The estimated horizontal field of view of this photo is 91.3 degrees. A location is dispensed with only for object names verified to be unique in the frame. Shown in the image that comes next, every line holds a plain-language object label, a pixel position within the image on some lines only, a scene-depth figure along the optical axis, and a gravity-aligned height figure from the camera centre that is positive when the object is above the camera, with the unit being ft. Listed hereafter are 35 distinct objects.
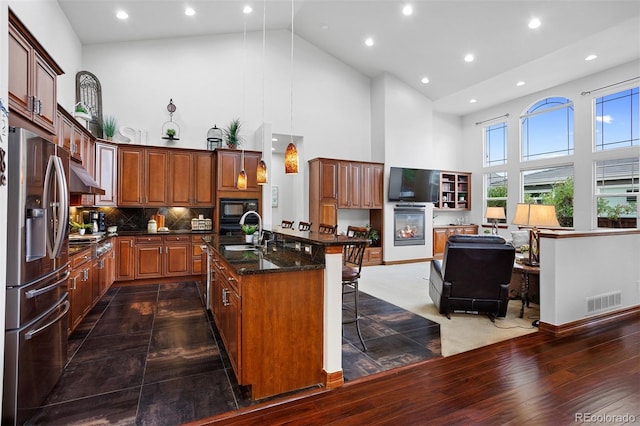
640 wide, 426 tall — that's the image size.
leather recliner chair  11.77 -2.28
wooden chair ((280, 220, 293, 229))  17.87 -0.58
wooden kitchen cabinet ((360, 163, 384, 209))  24.98 +2.35
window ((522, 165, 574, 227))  24.06 +2.19
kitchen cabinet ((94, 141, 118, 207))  16.99 +2.36
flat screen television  25.50 +2.51
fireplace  26.00 -0.96
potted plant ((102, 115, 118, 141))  18.11 +5.10
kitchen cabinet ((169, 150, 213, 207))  19.35 +2.24
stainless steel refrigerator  6.08 -1.22
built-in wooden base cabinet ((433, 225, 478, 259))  28.53 -1.70
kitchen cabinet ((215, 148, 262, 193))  19.60 +2.92
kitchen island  7.16 -2.53
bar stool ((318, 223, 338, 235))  12.87 -0.60
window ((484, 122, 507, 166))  28.99 +6.74
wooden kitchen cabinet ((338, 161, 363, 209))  23.97 +2.32
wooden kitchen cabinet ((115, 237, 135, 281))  17.39 -2.51
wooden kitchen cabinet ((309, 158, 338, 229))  23.24 +1.73
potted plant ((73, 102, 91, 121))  15.09 +4.87
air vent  11.78 -3.34
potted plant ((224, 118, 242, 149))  20.18 +5.34
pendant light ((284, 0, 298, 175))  10.16 +1.82
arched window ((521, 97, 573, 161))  24.20 +7.00
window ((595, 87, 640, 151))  20.77 +6.57
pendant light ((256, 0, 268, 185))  12.25 +1.58
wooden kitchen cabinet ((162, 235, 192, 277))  18.41 -2.48
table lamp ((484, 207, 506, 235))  22.95 +0.16
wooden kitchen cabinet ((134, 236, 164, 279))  17.80 -2.47
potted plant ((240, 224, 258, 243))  12.31 -0.75
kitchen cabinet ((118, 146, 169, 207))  18.31 +2.26
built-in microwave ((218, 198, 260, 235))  19.69 +0.12
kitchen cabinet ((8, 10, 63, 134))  7.10 +3.46
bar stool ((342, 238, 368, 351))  10.15 -2.03
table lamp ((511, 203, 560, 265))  12.64 -0.11
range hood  11.91 +1.23
